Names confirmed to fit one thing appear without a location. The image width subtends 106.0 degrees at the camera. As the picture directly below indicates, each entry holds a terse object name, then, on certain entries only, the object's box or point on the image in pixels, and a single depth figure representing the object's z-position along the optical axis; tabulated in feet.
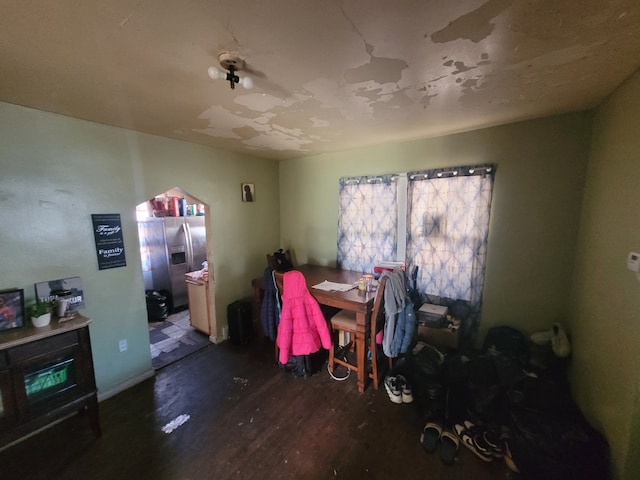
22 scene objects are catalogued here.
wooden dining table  7.12
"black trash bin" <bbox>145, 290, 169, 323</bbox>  12.18
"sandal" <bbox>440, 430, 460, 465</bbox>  5.31
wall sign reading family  6.96
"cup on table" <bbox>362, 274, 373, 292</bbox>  8.03
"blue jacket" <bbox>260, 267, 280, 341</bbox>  8.20
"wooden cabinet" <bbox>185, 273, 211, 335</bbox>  10.54
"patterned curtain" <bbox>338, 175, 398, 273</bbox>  9.62
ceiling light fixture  3.86
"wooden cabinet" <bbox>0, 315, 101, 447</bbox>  4.88
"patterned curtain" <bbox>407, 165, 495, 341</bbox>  7.91
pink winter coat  7.46
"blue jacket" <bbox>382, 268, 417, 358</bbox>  6.89
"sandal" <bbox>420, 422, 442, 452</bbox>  5.59
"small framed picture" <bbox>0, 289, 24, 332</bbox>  5.38
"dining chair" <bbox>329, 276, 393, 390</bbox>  7.20
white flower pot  5.50
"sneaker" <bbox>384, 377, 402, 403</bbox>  7.02
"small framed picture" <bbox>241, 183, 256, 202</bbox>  11.00
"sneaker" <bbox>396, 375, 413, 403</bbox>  6.98
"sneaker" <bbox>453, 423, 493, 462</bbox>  5.32
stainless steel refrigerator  12.43
